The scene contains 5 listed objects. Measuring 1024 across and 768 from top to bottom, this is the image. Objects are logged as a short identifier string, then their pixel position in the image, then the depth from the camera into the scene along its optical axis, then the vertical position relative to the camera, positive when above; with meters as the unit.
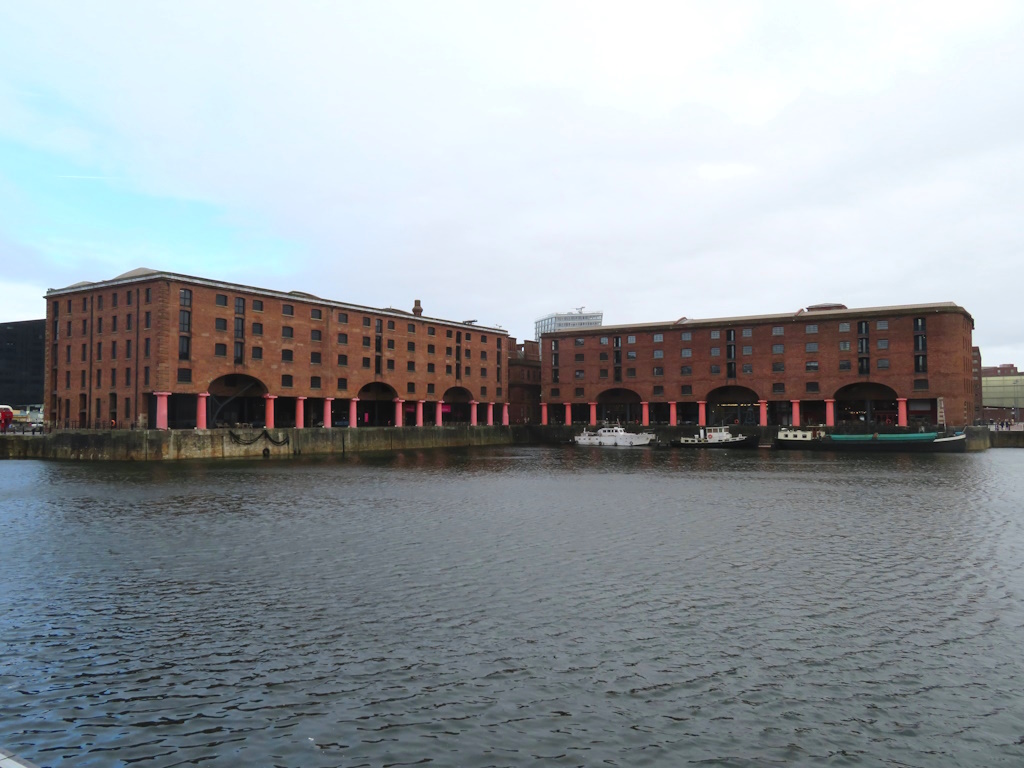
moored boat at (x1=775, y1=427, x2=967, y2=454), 85.50 -3.34
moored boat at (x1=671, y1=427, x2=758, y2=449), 95.31 -3.23
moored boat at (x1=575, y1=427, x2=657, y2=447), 102.69 -3.14
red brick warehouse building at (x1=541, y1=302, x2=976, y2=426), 92.44 +6.35
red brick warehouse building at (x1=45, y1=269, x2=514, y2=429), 72.19 +6.74
